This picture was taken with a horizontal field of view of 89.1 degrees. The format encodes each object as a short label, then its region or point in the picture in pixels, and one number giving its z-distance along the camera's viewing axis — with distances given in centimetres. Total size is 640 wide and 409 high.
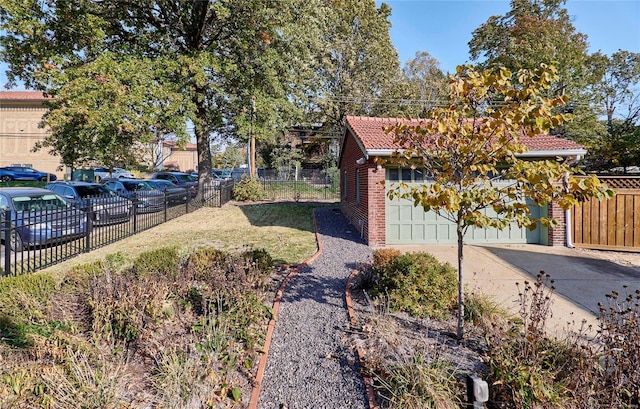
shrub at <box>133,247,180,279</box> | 499
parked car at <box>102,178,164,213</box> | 1087
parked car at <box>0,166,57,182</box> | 3007
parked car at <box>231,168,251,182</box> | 3835
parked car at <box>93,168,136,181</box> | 3394
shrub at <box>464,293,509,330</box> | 405
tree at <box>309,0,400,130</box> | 2556
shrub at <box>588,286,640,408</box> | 257
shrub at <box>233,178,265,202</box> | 1980
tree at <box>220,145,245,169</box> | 4841
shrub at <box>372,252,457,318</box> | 455
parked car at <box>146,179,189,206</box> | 1343
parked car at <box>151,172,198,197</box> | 2886
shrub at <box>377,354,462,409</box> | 267
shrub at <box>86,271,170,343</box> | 358
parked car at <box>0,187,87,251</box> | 676
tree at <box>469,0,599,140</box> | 1952
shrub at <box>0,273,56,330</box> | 404
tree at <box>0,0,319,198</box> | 1244
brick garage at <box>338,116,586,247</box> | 888
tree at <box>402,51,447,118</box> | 2766
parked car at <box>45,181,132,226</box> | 891
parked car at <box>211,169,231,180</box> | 3799
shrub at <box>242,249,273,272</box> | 557
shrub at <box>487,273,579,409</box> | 261
